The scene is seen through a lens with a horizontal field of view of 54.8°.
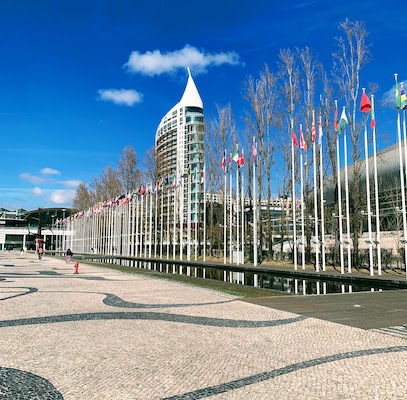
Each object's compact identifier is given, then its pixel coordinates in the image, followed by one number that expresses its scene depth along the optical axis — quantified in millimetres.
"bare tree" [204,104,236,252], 43994
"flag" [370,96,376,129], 20544
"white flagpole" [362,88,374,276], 19712
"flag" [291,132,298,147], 25906
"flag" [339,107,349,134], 21531
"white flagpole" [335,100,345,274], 21627
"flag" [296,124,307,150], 24438
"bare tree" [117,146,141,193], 56219
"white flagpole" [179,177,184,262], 40038
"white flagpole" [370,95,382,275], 19856
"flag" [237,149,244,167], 29109
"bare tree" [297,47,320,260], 29641
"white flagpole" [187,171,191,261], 38881
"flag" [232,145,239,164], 29366
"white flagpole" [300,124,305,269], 24894
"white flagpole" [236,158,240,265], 30234
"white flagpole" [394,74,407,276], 18444
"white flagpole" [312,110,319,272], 22997
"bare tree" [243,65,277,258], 33812
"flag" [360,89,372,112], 19969
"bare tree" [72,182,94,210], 77625
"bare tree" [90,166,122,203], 64375
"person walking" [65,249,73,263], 33631
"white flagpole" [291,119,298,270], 24719
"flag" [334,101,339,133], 22692
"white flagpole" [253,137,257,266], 27578
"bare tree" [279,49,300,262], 31266
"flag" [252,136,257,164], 27953
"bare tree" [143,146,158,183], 50750
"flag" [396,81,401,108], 19109
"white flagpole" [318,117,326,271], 23369
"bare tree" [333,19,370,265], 25719
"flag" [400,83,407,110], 18719
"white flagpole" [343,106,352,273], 21641
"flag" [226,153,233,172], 31075
